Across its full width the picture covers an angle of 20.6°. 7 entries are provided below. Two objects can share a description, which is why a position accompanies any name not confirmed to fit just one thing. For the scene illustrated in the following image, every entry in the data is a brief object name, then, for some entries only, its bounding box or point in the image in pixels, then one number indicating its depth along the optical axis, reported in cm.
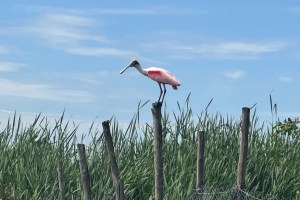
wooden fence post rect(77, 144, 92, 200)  1047
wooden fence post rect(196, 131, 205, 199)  1121
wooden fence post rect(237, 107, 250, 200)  1102
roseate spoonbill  1065
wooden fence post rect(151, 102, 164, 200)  997
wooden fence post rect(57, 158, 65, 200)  1146
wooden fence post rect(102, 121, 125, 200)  1007
